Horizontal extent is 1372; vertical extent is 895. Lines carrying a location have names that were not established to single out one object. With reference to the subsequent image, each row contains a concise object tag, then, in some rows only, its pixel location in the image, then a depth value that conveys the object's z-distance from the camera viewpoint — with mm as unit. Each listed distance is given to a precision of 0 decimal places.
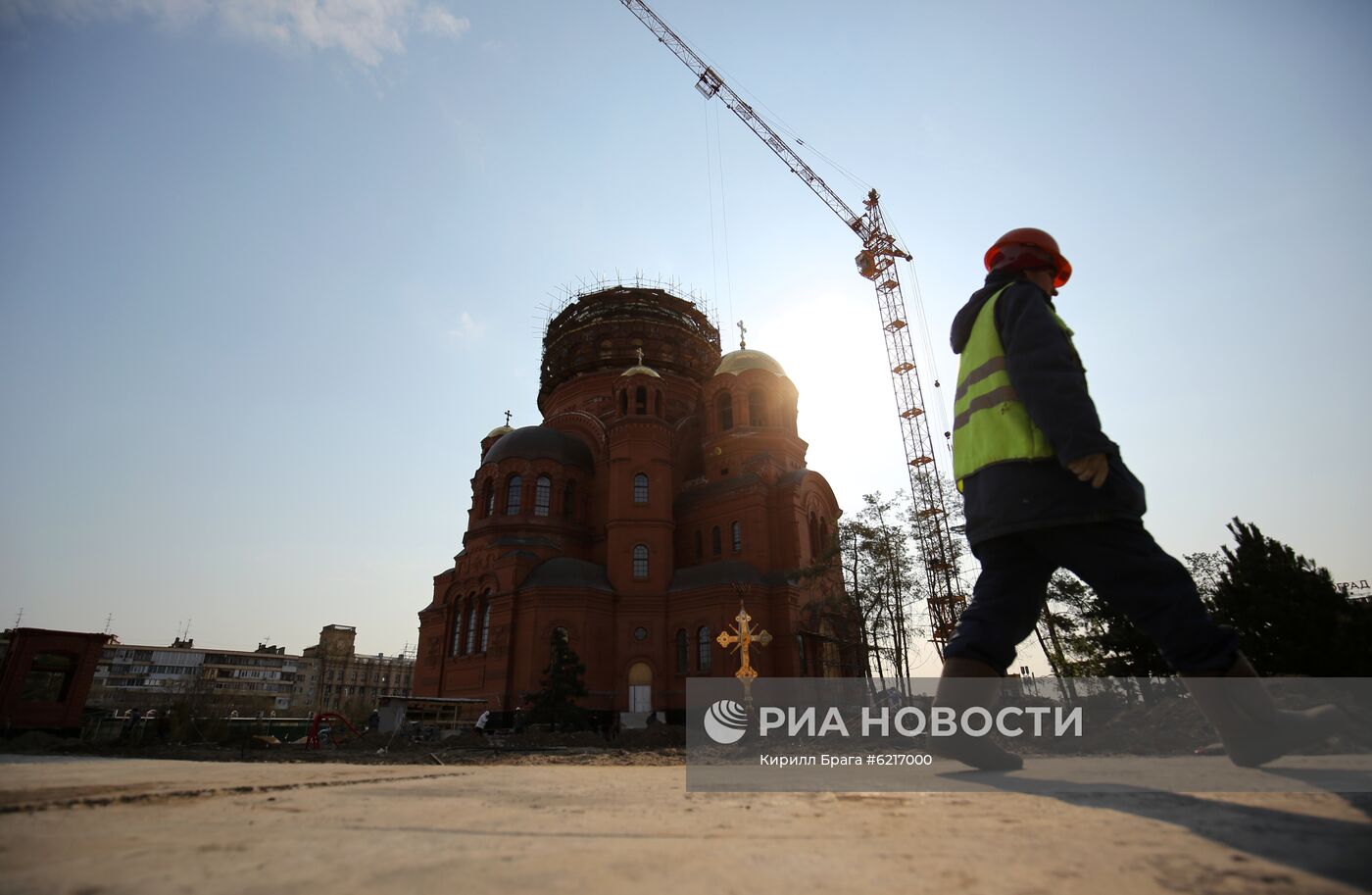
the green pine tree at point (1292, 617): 13570
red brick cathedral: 24094
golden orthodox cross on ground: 17578
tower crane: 23750
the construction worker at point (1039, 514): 2504
